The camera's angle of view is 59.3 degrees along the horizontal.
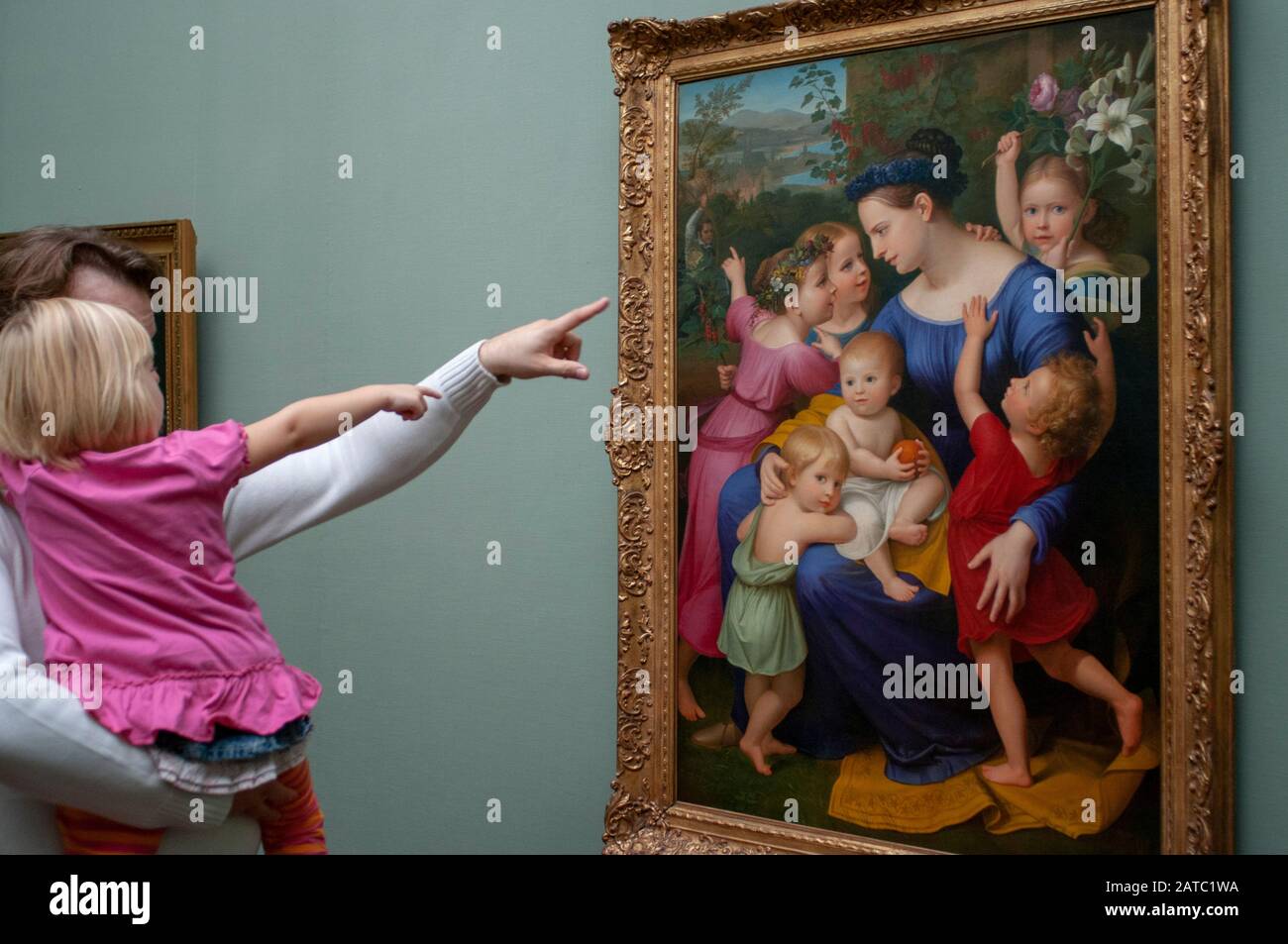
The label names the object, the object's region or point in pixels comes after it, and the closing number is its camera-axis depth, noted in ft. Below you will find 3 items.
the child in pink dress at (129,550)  5.13
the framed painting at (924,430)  7.63
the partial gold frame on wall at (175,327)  11.60
